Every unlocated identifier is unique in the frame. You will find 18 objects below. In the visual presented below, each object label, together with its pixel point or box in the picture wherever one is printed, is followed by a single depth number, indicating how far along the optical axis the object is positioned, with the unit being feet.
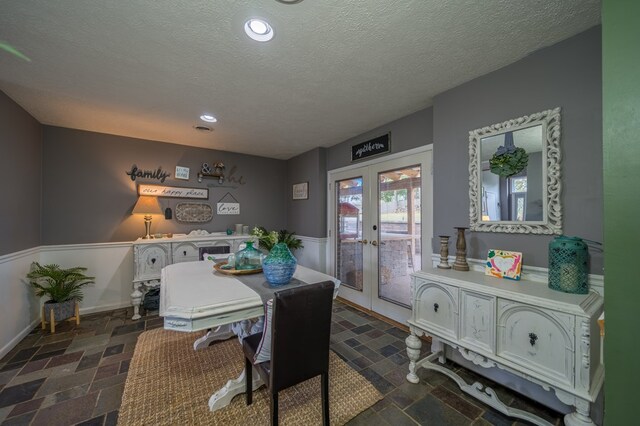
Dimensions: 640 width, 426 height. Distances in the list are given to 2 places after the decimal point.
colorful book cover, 5.74
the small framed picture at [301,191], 14.60
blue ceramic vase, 5.49
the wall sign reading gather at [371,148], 10.19
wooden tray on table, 6.50
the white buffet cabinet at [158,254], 10.50
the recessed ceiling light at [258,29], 4.81
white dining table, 4.28
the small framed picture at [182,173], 12.87
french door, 9.20
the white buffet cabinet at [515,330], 4.10
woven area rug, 5.19
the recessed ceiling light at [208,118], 9.24
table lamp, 11.60
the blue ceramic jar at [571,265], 4.78
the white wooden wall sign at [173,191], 11.90
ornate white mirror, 5.48
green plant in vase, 9.02
